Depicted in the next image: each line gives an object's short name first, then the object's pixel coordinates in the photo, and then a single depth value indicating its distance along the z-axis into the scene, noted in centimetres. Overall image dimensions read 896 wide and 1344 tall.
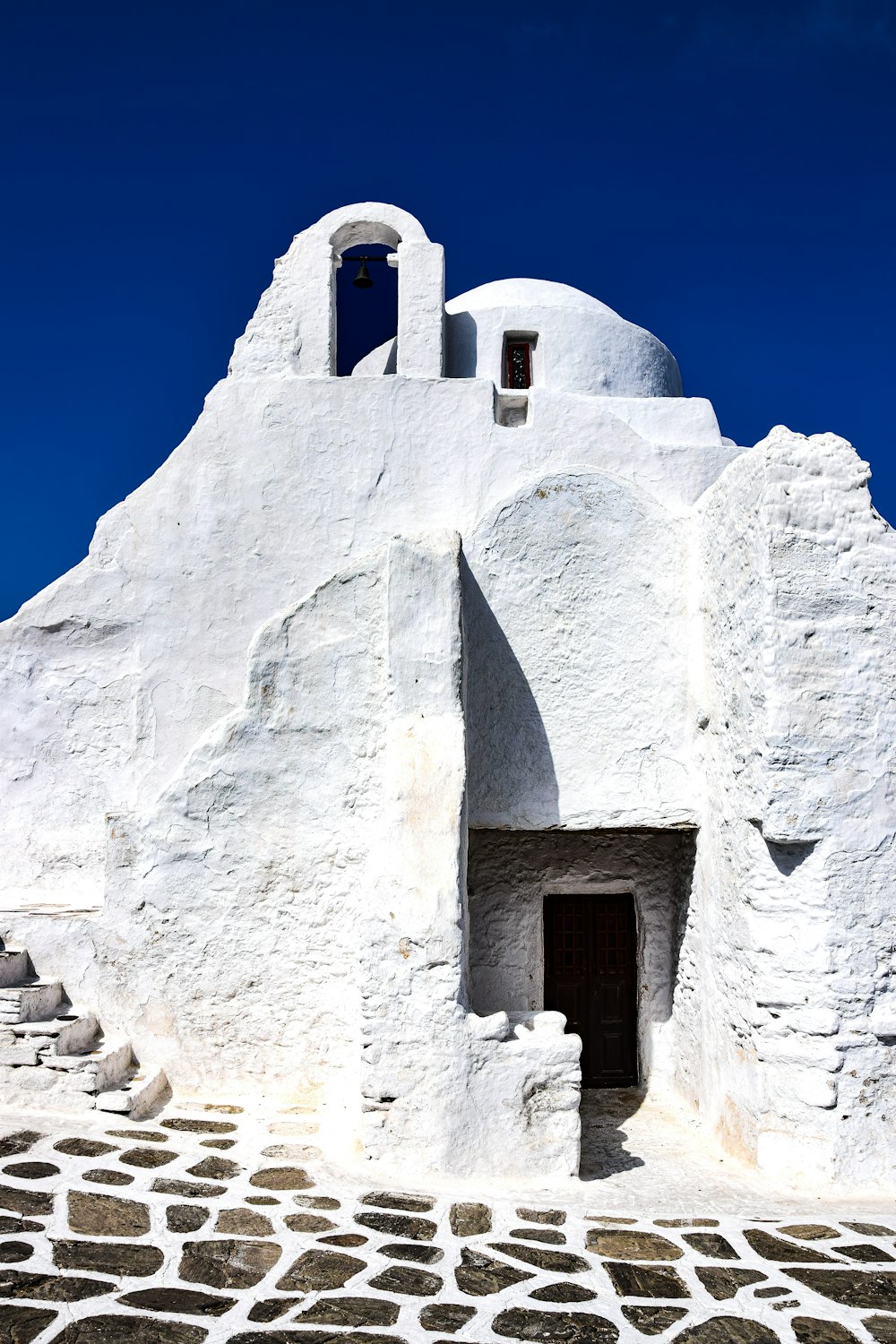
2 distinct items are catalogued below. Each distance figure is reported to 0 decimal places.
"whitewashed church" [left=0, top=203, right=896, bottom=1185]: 672
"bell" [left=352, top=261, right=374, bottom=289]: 1138
